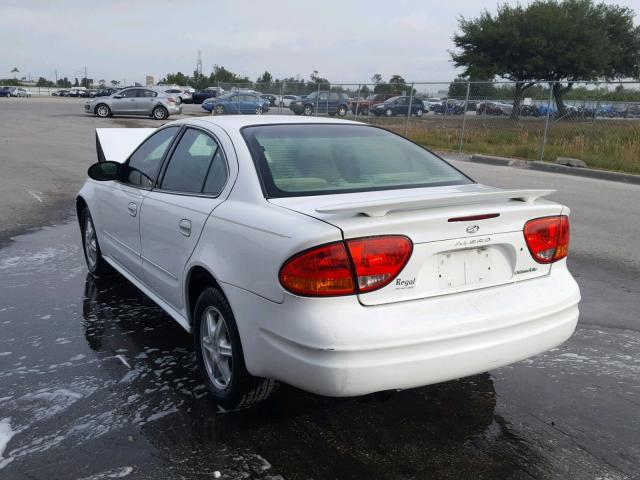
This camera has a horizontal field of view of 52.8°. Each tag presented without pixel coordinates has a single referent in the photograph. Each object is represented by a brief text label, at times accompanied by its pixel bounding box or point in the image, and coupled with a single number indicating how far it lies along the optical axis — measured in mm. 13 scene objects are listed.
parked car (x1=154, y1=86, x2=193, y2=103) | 57594
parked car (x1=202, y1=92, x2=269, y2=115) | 31516
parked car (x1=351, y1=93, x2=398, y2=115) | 25141
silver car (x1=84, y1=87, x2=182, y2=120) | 32000
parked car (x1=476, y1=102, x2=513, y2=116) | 19031
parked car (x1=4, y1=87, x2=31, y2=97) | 73688
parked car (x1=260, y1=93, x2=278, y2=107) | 31072
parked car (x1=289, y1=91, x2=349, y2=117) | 26531
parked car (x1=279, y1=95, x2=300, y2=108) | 29286
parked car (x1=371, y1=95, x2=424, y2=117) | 22266
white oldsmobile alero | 2762
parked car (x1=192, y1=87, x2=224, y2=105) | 55469
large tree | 34406
